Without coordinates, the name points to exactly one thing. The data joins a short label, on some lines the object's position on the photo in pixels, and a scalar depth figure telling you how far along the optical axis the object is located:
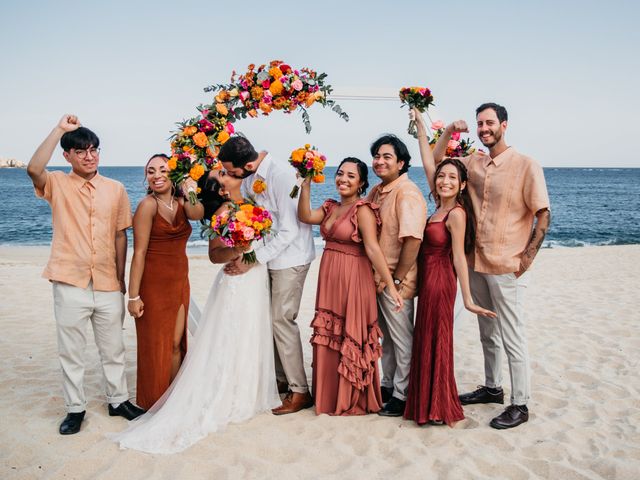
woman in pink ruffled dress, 4.33
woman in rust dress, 4.31
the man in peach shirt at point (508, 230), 4.24
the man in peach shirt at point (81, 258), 4.12
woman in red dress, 4.22
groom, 4.54
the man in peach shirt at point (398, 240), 4.23
